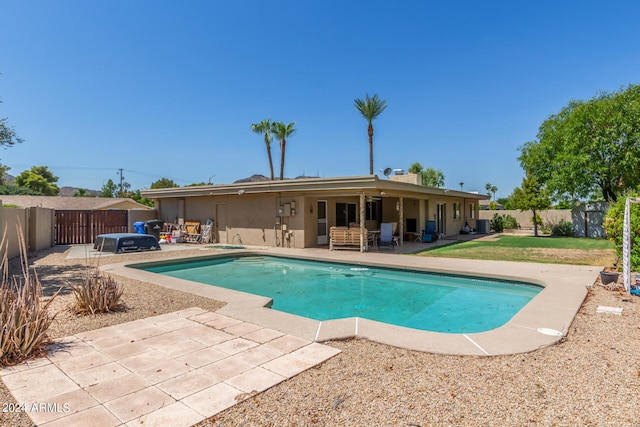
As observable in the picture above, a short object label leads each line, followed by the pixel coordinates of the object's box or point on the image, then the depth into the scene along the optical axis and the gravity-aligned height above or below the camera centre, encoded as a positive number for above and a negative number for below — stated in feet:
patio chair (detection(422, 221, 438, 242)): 55.16 -2.08
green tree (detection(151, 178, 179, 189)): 178.40 +19.22
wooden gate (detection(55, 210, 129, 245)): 55.16 -0.45
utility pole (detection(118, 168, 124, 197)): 194.45 +25.06
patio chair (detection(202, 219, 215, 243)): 56.85 -2.11
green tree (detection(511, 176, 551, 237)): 67.41 +4.31
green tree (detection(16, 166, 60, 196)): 152.25 +17.29
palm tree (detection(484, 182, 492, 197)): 236.90 +21.95
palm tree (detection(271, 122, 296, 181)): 104.42 +26.19
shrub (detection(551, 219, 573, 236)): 69.87 -2.10
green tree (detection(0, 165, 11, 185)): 84.53 +13.82
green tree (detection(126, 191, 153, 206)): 162.81 +9.69
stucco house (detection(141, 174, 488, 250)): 44.06 +2.02
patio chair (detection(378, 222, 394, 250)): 47.96 -1.94
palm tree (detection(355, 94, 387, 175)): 93.71 +29.57
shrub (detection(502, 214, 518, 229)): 84.99 -0.76
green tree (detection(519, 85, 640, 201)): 57.93 +12.06
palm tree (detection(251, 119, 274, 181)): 107.04 +27.43
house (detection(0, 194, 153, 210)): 92.89 +5.65
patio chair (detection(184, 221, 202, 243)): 57.72 -1.85
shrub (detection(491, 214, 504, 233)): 80.94 -1.39
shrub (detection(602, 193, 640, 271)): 23.26 -0.59
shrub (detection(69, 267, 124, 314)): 17.30 -3.72
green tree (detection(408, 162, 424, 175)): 141.69 +20.83
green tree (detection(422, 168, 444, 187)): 147.09 +18.05
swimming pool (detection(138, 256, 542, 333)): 21.26 -5.47
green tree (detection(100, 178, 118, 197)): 194.76 +17.87
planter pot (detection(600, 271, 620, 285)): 22.57 -3.75
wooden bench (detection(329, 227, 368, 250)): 43.55 -2.23
